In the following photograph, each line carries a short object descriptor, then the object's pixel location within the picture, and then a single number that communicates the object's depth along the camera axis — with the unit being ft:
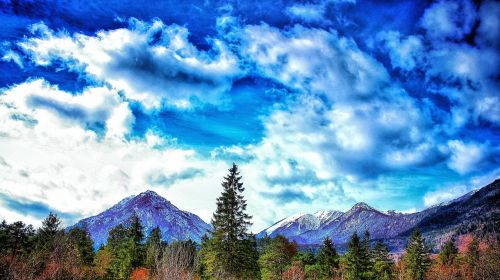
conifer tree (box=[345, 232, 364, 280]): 198.28
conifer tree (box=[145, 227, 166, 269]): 248.32
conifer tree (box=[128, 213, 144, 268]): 209.46
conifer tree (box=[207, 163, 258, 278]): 161.48
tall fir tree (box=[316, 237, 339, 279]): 232.32
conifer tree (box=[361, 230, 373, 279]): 198.18
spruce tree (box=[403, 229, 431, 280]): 237.88
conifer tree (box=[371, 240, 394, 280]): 227.57
